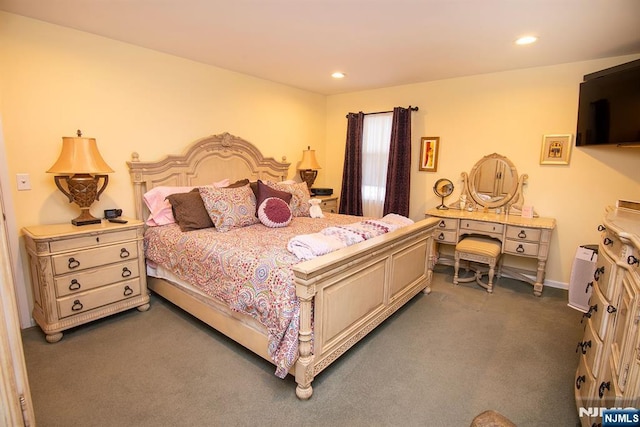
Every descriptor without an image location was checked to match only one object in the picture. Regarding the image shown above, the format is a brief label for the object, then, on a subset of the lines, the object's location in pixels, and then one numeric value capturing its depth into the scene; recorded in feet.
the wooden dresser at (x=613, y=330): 3.98
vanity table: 11.08
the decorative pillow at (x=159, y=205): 10.06
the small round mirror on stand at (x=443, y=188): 13.75
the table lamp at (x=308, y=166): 15.35
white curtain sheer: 15.19
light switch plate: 8.22
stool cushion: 11.19
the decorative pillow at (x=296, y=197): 11.85
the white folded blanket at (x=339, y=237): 6.93
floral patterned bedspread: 6.15
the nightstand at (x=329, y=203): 15.48
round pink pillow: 9.95
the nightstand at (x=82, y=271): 7.75
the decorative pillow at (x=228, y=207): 9.45
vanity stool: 11.17
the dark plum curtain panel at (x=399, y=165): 14.28
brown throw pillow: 9.41
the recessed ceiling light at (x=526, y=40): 8.70
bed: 6.16
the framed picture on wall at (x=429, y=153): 13.96
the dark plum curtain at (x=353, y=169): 15.74
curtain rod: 14.01
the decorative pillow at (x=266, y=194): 10.73
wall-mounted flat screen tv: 8.28
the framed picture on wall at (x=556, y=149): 11.22
